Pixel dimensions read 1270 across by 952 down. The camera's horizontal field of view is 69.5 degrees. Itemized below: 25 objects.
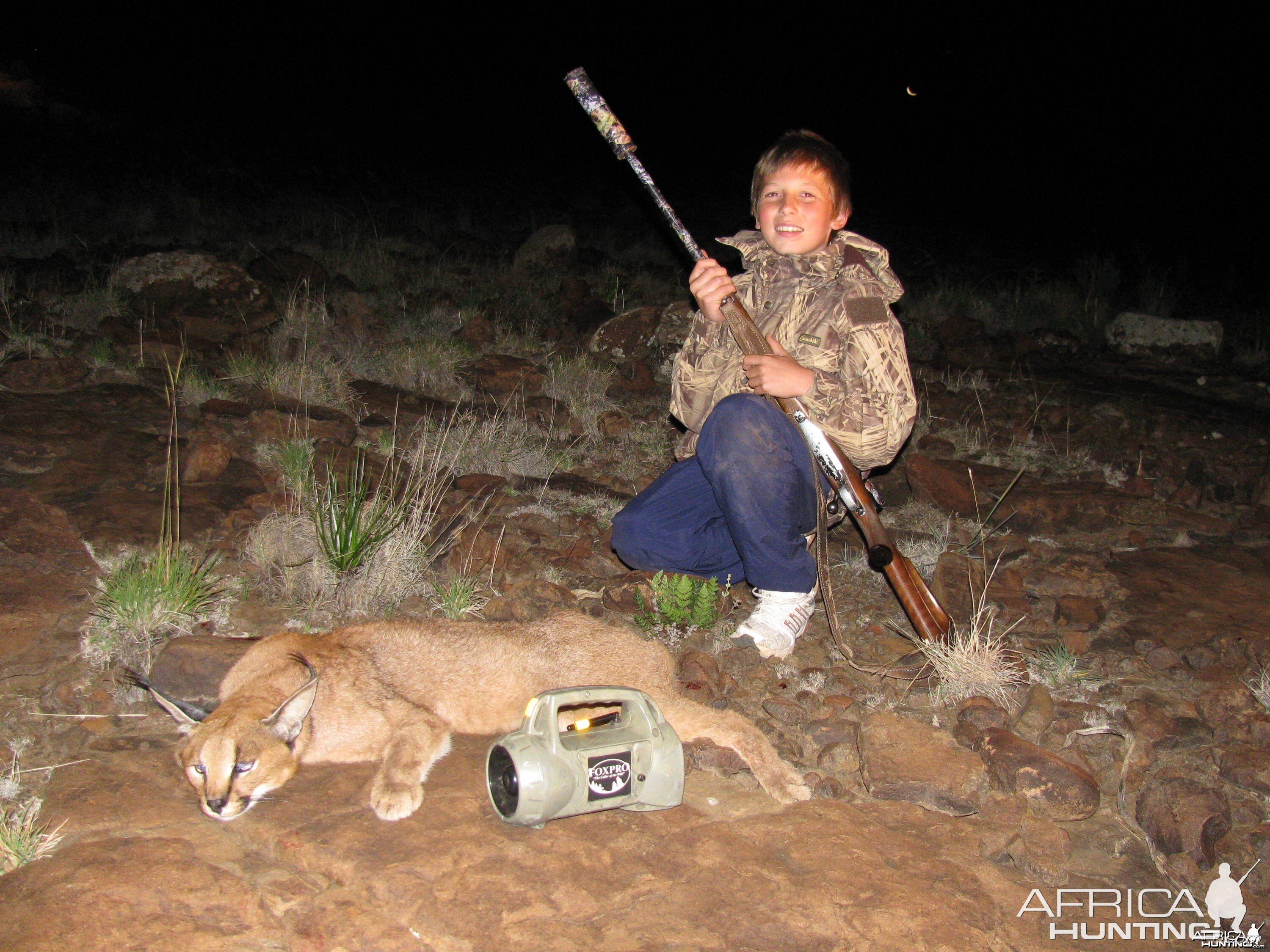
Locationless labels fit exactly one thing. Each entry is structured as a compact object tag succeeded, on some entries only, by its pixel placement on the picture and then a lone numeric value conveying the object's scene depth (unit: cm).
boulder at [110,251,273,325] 761
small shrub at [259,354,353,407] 601
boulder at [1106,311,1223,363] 956
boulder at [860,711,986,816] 303
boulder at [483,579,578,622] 412
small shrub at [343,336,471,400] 683
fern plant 401
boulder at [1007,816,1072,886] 280
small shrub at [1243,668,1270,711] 367
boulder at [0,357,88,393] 568
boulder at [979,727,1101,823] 304
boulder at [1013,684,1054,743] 349
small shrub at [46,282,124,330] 717
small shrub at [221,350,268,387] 613
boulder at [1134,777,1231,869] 288
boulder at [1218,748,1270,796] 325
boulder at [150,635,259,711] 324
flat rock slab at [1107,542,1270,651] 425
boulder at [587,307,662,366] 779
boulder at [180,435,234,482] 479
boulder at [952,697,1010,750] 341
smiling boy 386
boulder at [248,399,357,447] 535
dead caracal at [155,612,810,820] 276
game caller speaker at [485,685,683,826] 256
